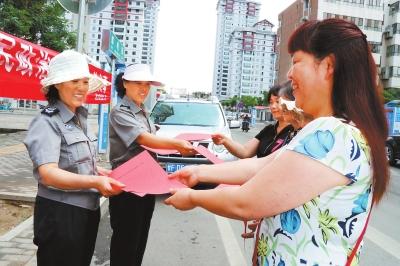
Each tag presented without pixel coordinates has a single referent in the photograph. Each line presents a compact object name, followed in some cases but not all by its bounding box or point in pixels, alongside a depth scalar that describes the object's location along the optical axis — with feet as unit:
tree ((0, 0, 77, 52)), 37.22
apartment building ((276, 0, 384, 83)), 168.25
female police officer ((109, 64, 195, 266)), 9.32
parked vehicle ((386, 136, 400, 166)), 44.42
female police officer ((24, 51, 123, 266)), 6.23
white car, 21.01
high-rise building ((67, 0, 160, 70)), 370.94
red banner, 13.60
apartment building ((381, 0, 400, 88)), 175.63
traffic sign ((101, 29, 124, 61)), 27.61
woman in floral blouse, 3.58
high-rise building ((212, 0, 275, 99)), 465.06
